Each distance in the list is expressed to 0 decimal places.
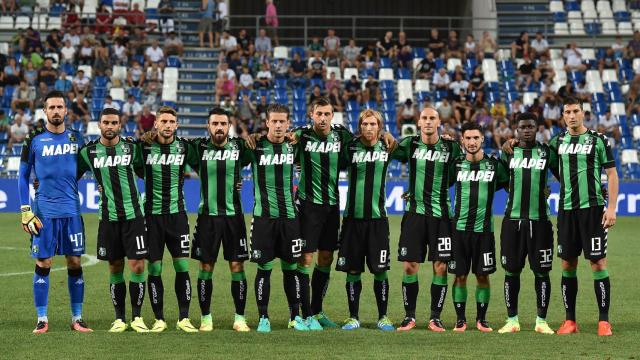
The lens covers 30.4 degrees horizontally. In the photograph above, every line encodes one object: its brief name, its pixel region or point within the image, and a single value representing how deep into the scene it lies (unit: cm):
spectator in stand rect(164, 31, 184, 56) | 3266
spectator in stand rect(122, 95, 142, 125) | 2978
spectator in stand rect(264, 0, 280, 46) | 3378
